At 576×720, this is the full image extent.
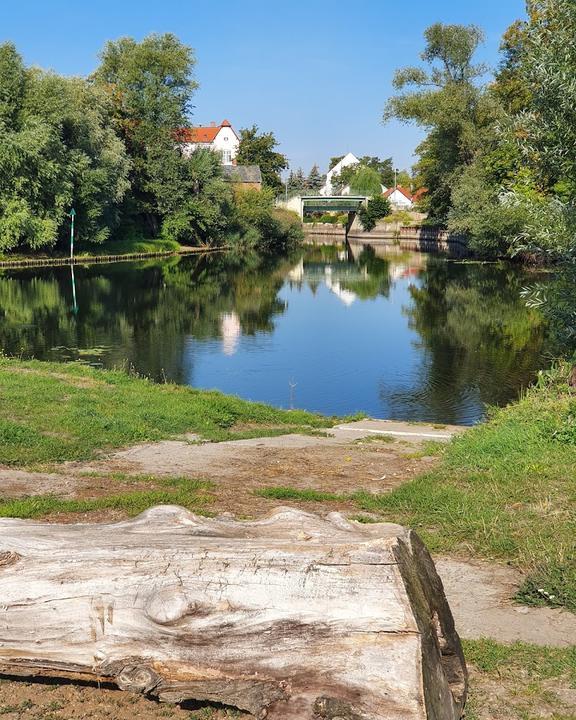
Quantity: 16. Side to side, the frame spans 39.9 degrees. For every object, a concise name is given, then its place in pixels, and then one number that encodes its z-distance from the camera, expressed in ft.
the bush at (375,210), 383.45
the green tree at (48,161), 176.76
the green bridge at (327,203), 388.33
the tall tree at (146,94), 248.52
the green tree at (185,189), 246.47
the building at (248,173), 364.58
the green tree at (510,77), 203.21
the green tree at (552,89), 40.05
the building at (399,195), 467.52
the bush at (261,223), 281.33
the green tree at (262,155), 424.87
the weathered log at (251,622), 13.71
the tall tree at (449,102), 216.74
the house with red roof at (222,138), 470.39
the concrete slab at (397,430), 50.37
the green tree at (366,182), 496.19
